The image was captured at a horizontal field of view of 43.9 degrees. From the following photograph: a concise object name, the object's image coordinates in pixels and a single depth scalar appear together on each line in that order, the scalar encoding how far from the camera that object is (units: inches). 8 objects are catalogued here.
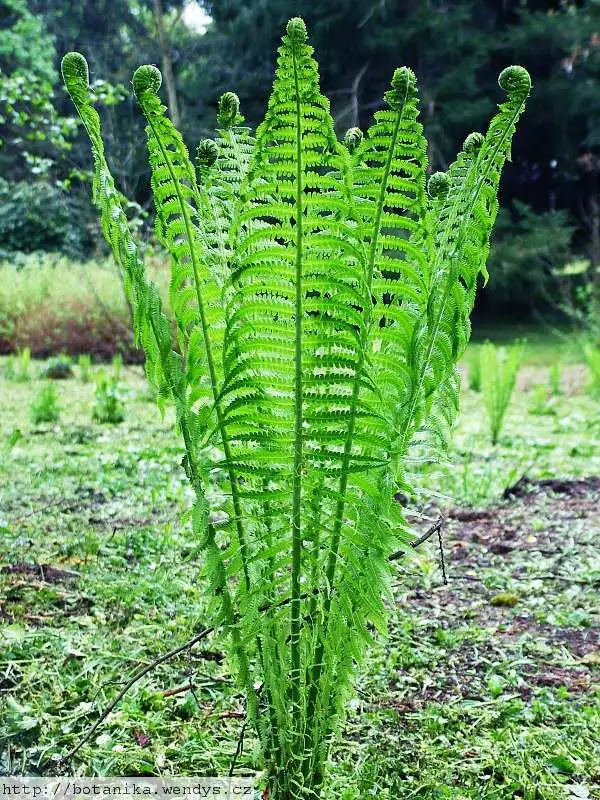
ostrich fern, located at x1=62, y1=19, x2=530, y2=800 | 40.5
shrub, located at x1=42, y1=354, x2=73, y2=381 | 287.1
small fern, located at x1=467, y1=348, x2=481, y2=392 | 259.4
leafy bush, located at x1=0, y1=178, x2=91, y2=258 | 542.6
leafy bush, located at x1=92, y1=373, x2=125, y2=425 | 188.2
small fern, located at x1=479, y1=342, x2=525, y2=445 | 163.5
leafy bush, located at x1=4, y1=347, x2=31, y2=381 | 254.1
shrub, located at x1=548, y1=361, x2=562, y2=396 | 259.4
